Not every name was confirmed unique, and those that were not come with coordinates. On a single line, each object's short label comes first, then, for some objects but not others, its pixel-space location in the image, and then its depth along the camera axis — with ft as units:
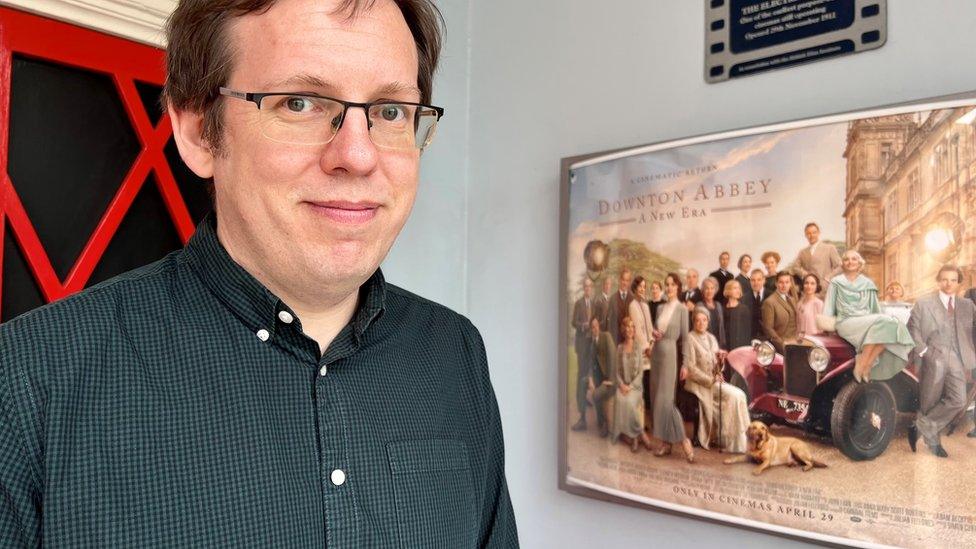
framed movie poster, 3.61
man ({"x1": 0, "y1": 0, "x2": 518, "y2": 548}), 2.30
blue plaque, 4.10
